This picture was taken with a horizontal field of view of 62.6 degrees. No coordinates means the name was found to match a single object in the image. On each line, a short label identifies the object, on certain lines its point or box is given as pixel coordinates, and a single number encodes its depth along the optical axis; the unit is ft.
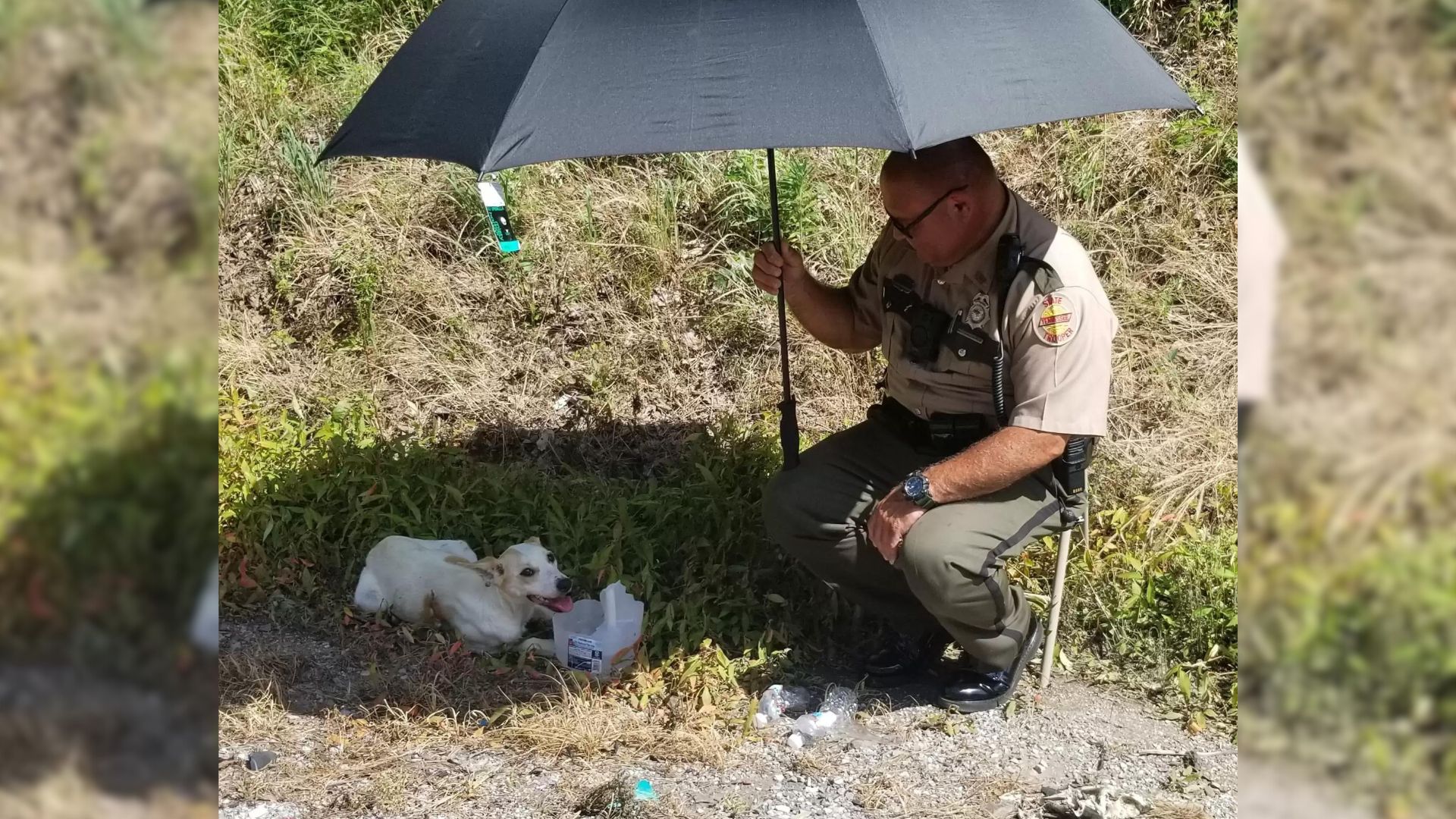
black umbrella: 8.76
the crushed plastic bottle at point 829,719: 11.74
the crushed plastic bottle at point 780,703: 12.05
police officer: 10.80
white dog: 12.91
